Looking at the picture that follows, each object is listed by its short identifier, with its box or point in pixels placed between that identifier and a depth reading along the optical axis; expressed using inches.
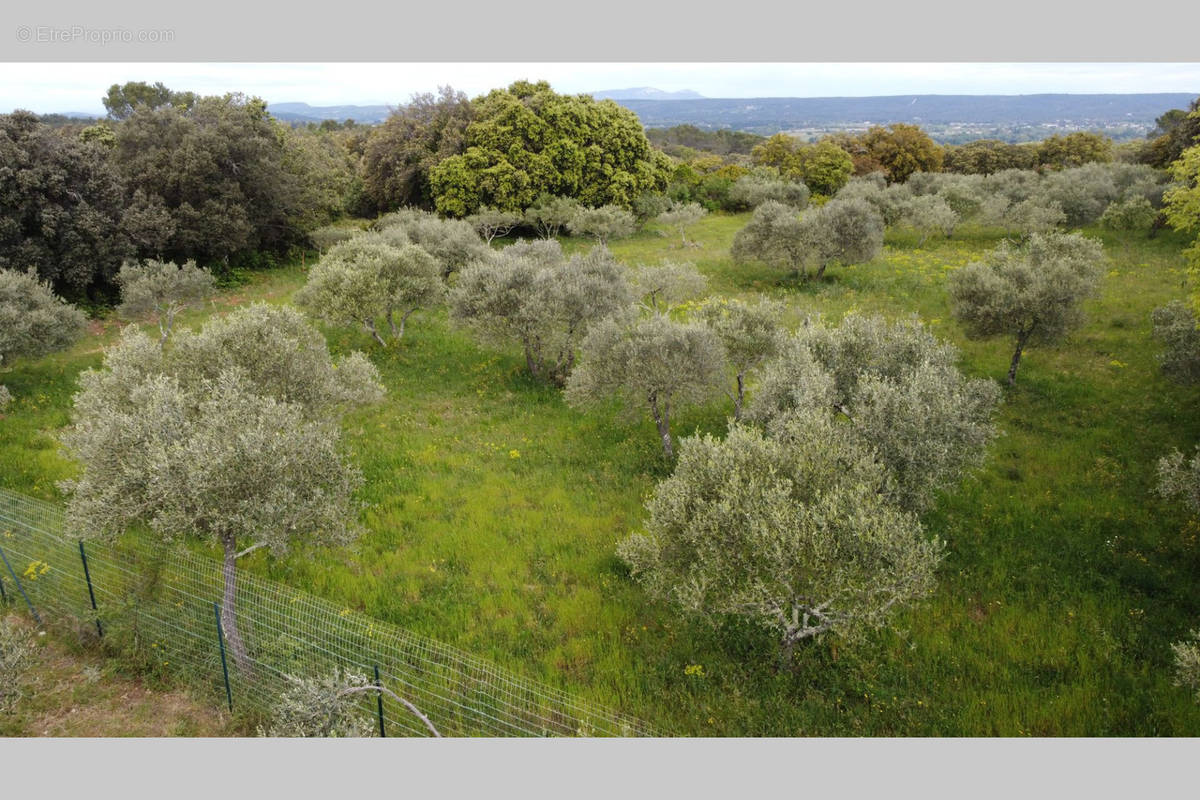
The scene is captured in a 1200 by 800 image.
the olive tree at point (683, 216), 2133.4
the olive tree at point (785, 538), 472.7
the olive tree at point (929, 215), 2041.1
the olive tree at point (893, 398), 592.7
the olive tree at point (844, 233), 1711.4
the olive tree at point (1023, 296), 1050.1
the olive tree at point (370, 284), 1219.2
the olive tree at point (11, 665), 444.8
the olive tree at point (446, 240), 1608.0
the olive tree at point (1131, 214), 1868.8
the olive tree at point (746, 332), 944.9
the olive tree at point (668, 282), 1411.2
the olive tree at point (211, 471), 479.5
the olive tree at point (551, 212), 2171.5
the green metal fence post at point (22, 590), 584.7
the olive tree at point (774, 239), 1728.6
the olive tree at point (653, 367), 877.8
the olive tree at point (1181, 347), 944.3
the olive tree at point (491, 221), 2034.9
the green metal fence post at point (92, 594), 560.1
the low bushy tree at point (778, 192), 2484.0
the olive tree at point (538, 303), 1137.4
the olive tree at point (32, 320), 1006.4
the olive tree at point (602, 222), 2041.1
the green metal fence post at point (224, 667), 477.5
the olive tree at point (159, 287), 1235.9
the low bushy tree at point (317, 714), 389.1
